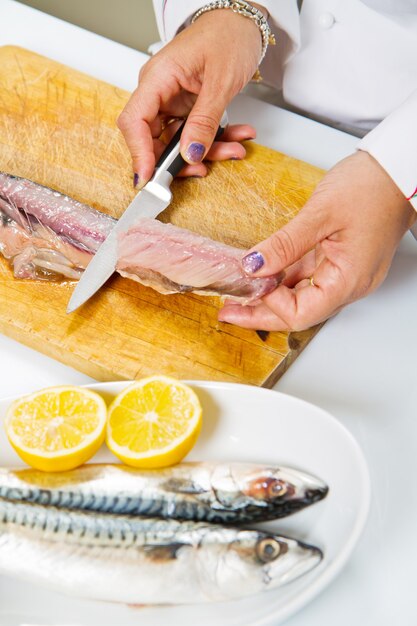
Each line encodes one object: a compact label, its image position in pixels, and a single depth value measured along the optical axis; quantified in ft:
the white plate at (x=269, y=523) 2.30
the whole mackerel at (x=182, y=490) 2.38
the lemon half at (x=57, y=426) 2.42
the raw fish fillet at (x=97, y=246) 2.81
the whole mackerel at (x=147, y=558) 2.28
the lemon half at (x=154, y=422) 2.43
